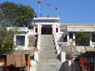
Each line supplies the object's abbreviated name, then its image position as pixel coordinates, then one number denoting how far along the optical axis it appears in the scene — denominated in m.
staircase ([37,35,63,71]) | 12.27
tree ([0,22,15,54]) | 14.41
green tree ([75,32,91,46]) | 17.89
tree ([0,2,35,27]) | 26.18
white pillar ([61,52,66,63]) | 13.70
